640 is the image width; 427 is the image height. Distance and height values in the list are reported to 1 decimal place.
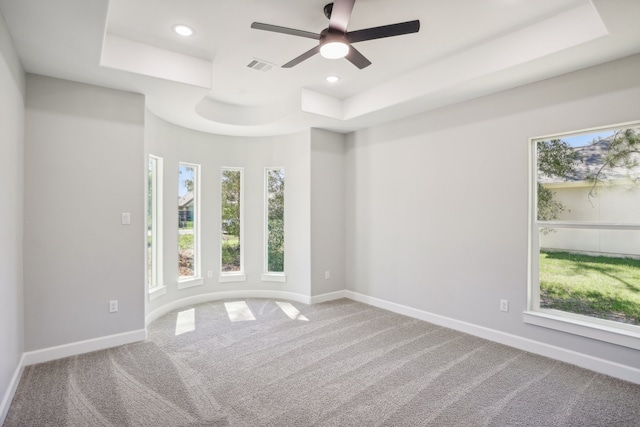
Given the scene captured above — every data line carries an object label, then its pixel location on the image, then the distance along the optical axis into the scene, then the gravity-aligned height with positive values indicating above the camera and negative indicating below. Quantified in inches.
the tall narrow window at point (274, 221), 213.0 -5.7
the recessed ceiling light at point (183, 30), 107.9 +59.2
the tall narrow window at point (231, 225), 207.9 -8.1
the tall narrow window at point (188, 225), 192.4 -7.6
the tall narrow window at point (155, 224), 173.5 -6.3
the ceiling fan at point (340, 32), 86.7 +48.9
